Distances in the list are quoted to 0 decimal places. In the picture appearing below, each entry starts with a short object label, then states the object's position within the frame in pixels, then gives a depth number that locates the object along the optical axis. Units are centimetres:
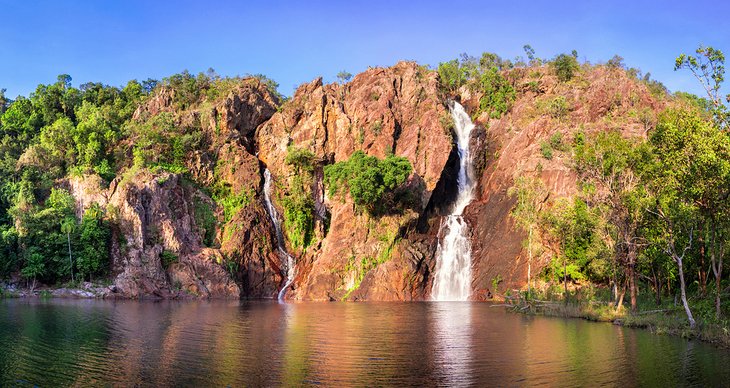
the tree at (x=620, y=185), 3906
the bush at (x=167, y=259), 7469
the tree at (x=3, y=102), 10400
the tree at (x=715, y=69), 2922
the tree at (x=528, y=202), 6581
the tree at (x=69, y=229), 7200
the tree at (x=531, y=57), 10538
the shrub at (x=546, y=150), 7519
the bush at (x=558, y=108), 8501
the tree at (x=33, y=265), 7000
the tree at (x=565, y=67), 9744
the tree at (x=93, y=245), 7200
